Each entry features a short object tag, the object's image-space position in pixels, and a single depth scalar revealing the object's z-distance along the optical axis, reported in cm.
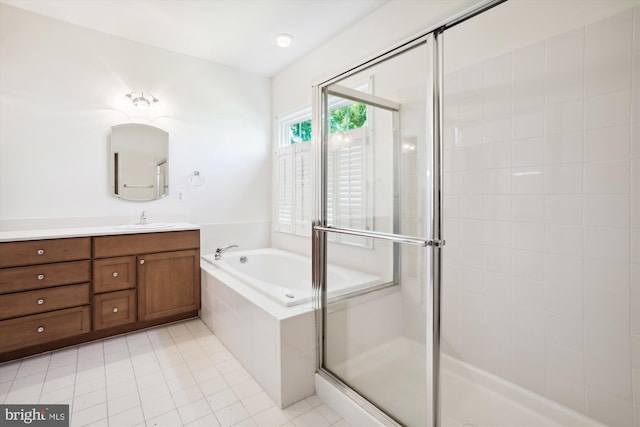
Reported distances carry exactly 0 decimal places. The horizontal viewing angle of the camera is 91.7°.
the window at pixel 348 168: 183
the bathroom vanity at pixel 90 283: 205
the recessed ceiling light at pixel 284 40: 278
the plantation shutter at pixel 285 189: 342
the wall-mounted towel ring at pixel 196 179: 321
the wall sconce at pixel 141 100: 286
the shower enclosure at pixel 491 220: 132
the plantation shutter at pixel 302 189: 317
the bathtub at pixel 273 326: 167
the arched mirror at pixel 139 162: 281
